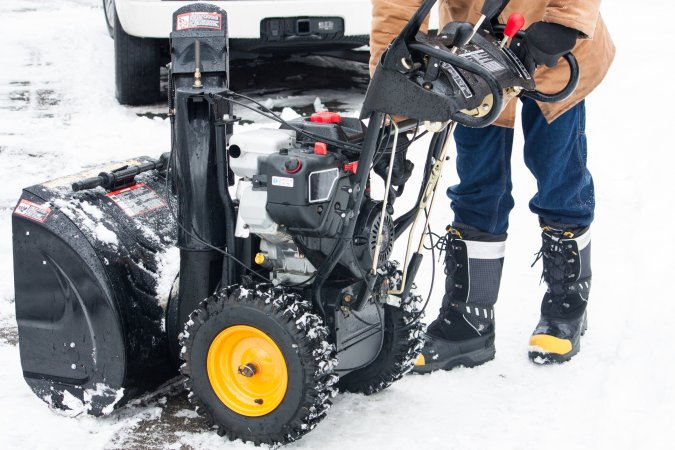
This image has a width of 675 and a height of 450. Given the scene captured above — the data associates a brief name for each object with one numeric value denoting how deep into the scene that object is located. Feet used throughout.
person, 10.23
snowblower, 8.43
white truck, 18.99
